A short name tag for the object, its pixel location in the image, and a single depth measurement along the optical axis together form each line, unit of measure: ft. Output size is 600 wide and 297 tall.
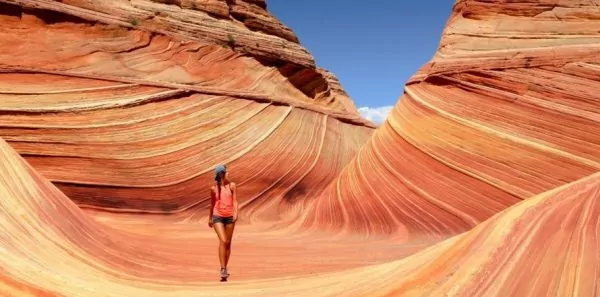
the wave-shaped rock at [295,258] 12.30
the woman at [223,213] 19.34
